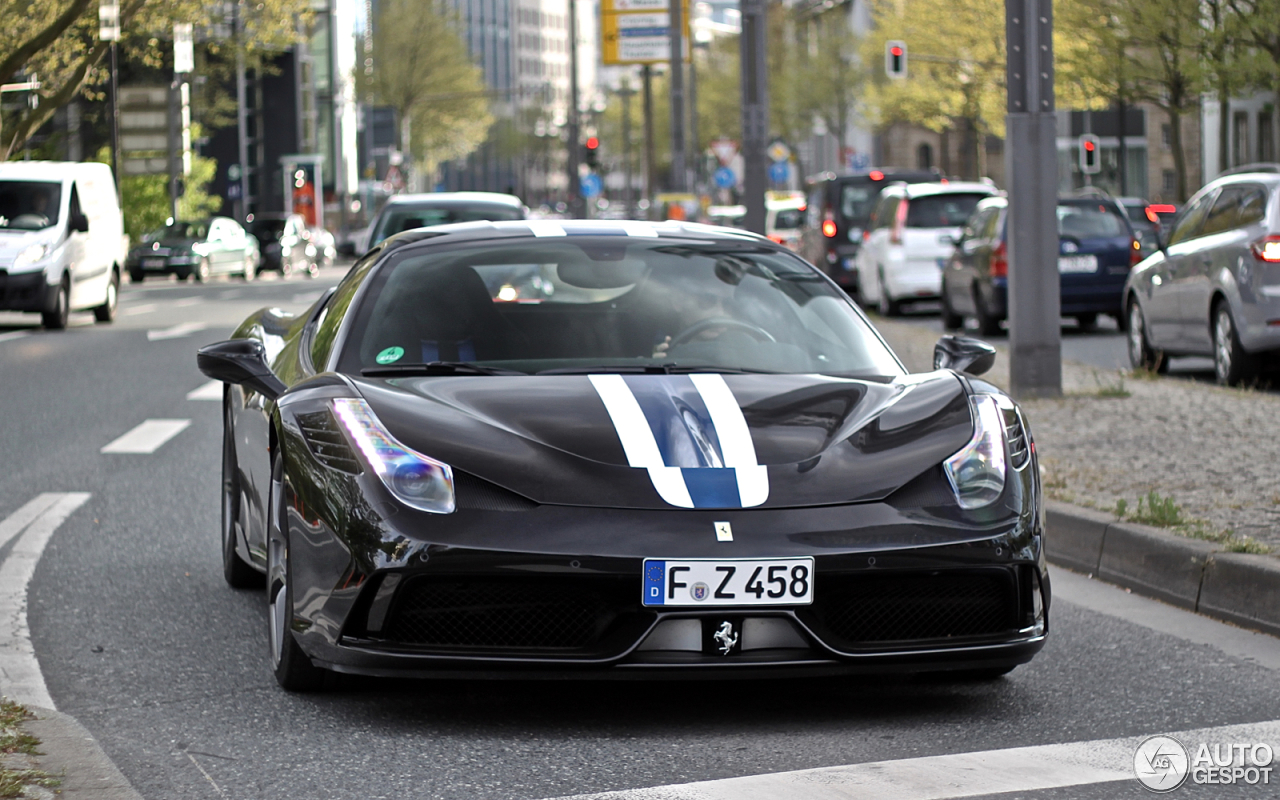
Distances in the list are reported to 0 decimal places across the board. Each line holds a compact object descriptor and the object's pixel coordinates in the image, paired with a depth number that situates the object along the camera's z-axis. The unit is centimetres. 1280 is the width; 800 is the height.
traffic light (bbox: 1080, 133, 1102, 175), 5306
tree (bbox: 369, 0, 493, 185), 10112
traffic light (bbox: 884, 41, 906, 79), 5612
